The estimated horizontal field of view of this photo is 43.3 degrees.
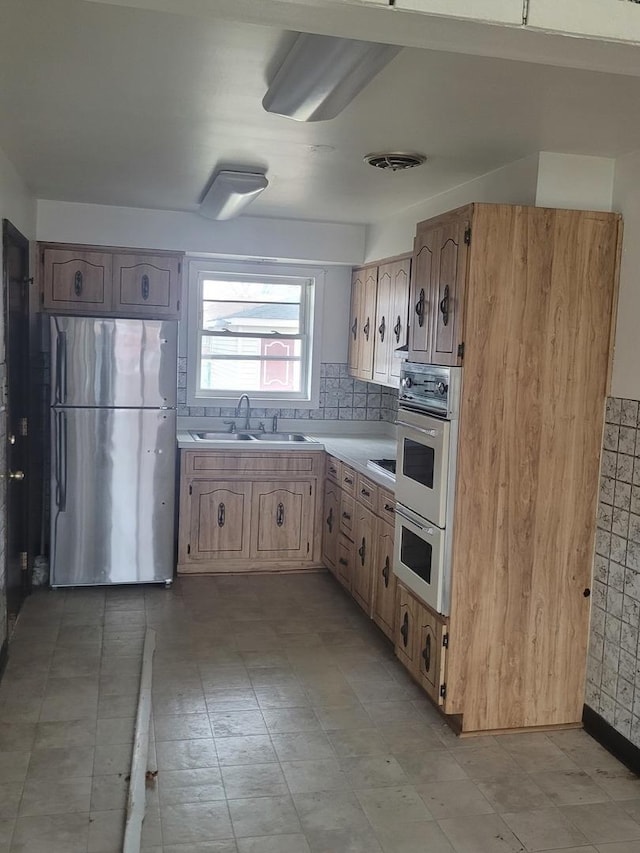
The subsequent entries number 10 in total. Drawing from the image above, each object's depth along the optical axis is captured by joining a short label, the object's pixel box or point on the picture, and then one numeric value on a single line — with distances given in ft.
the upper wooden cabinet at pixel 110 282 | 16.76
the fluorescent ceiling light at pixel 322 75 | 6.41
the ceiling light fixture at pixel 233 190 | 12.84
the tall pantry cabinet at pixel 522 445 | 10.27
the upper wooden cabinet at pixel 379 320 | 15.80
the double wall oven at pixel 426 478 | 10.50
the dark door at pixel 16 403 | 13.02
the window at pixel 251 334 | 18.99
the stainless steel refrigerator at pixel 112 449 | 15.88
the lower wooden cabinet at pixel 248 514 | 17.08
